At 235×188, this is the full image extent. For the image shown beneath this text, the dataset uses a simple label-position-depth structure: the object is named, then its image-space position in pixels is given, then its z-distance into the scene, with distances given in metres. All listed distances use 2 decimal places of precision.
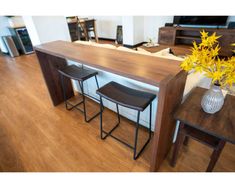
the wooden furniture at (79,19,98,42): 5.61
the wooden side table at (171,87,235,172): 0.93
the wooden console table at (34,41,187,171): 0.92
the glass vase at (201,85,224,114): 0.98
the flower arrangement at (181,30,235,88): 0.81
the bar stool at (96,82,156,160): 1.19
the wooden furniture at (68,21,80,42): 5.48
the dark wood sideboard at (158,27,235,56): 3.50
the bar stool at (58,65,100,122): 1.72
